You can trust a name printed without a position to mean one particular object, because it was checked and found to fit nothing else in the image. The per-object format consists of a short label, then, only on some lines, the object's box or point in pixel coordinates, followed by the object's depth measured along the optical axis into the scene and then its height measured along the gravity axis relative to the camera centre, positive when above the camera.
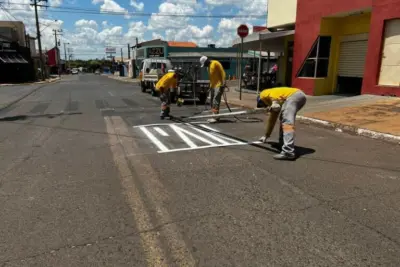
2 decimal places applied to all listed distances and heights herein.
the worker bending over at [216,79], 10.32 -0.42
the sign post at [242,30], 14.18 +1.45
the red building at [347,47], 11.69 +0.83
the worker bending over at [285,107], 5.87 -0.72
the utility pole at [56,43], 83.49 +4.68
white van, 19.92 -0.34
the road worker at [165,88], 10.79 -0.77
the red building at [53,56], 82.09 +1.49
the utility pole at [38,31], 46.22 +4.13
